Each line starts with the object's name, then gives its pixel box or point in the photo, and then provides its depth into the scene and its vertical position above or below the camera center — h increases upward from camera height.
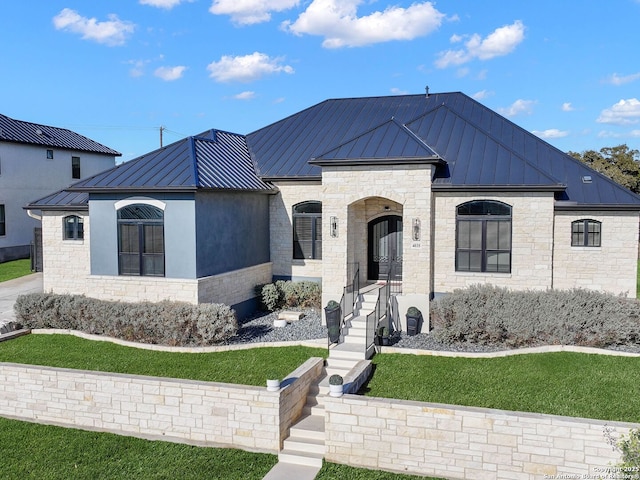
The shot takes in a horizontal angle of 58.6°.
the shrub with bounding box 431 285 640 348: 14.43 -2.55
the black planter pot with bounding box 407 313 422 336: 16.56 -3.00
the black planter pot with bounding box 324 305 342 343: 15.55 -2.61
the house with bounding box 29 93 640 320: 17.03 +0.02
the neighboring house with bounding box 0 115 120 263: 32.12 +3.27
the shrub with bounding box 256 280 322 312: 19.84 -2.59
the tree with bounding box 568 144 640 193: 40.56 +4.25
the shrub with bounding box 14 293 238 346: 15.73 -2.79
